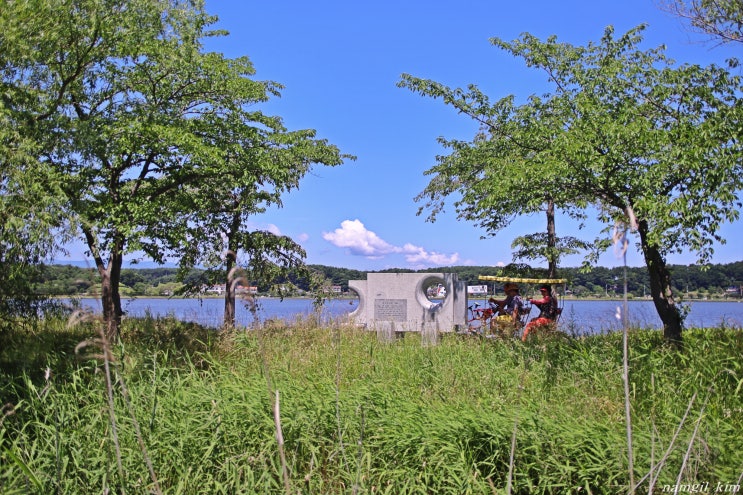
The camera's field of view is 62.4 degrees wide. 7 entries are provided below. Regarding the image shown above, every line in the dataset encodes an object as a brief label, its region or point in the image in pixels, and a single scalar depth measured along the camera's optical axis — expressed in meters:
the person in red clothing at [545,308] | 10.98
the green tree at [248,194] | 11.39
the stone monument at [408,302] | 14.02
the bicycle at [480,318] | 11.32
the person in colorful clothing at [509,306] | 11.74
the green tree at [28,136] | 6.57
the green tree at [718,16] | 7.91
